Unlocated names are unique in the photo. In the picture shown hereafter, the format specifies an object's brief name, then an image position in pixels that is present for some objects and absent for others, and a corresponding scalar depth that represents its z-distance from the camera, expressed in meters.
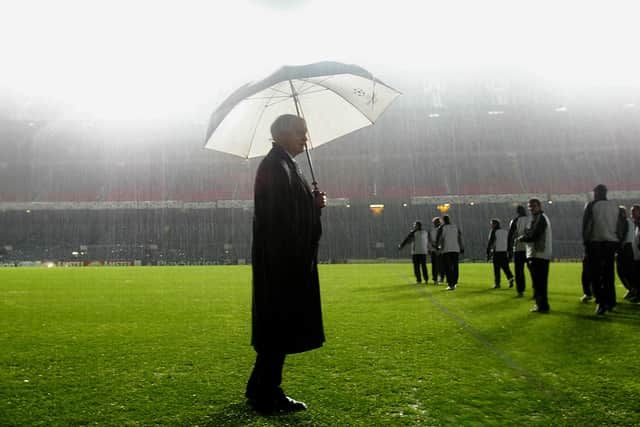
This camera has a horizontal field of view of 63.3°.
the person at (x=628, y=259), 9.72
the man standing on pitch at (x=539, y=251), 7.48
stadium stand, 35.72
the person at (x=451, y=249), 11.94
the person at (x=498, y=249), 12.16
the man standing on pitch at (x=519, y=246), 9.76
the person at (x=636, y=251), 9.22
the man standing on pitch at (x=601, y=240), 7.05
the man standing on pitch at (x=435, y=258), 13.60
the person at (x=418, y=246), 13.37
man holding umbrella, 3.00
